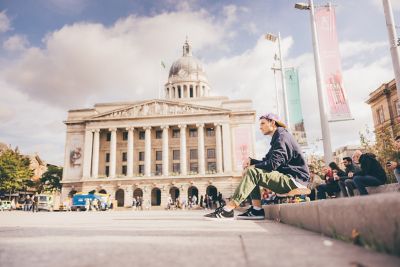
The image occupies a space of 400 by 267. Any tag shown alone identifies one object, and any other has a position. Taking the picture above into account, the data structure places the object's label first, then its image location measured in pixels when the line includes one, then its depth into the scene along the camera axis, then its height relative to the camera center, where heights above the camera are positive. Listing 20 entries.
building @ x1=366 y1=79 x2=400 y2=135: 33.47 +9.20
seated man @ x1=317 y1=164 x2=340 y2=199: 8.53 +0.19
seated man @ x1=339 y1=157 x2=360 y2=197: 8.02 +0.51
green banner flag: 15.49 +4.04
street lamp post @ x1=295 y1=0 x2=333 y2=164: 10.42 +3.20
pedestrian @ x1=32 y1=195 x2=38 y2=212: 32.01 -0.28
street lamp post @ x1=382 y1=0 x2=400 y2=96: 8.77 +4.16
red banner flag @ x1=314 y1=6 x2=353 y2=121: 10.36 +4.17
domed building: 43.12 +6.78
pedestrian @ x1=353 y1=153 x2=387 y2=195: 5.89 +0.30
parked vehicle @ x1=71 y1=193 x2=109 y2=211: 32.34 -0.20
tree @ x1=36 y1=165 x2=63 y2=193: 53.93 +3.46
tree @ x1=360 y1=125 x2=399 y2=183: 19.59 +2.89
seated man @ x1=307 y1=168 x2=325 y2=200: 9.81 +0.28
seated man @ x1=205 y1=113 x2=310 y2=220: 4.42 +0.33
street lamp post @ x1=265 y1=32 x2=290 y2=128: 16.81 +6.57
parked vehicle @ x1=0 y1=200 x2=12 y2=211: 38.72 -0.48
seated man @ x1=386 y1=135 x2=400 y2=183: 5.87 +0.45
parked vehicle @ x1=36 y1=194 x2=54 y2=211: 34.41 -0.26
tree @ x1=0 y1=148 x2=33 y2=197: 43.03 +3.73
